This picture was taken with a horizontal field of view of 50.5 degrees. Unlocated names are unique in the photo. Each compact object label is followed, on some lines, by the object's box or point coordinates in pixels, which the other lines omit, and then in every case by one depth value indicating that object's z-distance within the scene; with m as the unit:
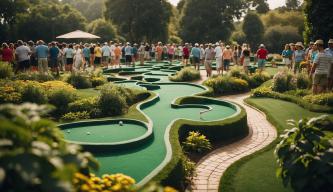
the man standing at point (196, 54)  21.60
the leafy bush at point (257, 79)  18.51
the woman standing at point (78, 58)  18.62
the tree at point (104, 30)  44.25
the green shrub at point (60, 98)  11.37
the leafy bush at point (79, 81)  15.62
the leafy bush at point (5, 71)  14.47
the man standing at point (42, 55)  17.30
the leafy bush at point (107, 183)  3.25
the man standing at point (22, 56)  16.70
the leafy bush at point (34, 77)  14.81
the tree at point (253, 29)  45.25
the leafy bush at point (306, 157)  4.02
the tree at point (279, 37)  43.59
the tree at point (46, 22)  43.69
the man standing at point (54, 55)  18.39
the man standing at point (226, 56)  20.10
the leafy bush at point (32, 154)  2.24
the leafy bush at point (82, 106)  11.00
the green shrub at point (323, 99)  11.96
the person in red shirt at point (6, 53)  17.19
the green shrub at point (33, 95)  10.99
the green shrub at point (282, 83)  15.70
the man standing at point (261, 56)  19.59
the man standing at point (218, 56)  19.86
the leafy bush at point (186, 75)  19.16
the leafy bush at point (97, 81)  16.20
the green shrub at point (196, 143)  8.60
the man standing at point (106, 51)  22.94
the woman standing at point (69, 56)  19.06
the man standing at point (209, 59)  19.25
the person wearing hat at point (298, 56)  17.86
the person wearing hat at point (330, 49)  11.70
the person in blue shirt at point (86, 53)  20.69
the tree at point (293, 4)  80.46
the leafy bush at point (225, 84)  16.59
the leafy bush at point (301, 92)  14.40
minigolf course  6.89
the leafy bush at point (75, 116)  10.31
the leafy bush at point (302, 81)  15.58
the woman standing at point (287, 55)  20.19
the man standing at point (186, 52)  23.97
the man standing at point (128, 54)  24.03
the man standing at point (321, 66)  11.53
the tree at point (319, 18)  16.08
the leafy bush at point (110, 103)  10.98
